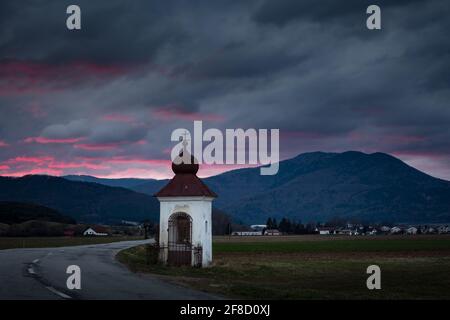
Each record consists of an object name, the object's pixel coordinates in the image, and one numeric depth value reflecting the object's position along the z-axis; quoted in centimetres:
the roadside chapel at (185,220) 3419
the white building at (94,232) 15988
